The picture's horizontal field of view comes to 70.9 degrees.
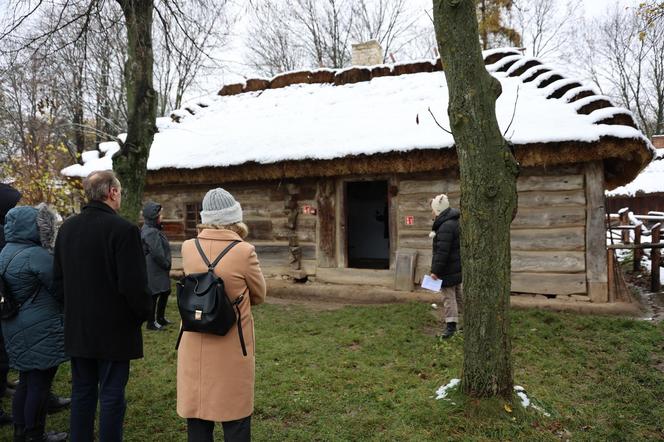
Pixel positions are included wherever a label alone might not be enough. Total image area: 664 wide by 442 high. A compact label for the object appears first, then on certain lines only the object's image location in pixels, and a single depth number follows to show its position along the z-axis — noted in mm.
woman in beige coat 2402
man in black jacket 2744
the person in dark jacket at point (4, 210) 3839
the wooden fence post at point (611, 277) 6845
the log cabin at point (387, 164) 6910
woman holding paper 5531
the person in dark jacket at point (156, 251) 6020
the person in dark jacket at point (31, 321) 3150
